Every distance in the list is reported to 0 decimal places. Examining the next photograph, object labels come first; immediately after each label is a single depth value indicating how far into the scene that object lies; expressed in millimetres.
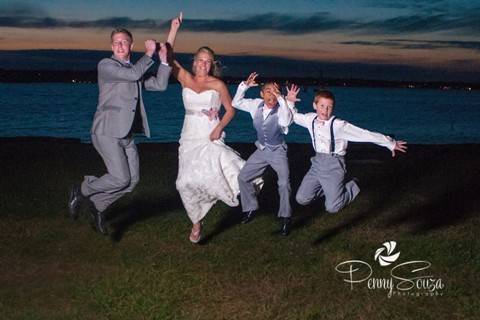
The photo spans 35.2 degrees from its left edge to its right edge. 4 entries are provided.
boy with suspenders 9031
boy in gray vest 9734
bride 9227
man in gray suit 8836
